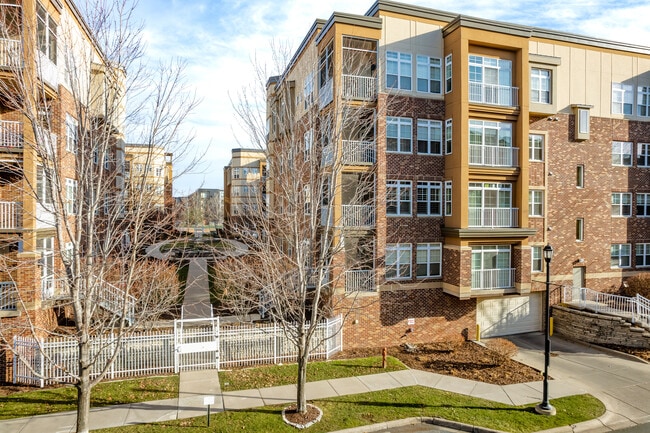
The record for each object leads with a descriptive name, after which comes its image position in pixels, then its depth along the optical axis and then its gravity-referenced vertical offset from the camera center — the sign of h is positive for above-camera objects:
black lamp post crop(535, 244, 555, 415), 11.76 -5.66
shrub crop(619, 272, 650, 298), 21.36 -4.09
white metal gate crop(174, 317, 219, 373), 14.23 -4.99
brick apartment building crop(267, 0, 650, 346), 17.69 +2.40
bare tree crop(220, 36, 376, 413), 11.39 +0.41
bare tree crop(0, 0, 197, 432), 8.28 +0.71
